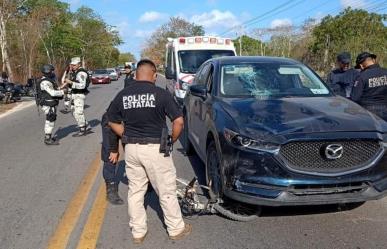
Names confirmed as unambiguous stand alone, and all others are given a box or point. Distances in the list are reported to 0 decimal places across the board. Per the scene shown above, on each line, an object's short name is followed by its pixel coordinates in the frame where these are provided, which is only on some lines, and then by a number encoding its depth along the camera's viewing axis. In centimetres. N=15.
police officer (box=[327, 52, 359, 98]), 793
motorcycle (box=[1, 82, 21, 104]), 2189
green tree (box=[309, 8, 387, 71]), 3043
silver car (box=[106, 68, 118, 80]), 4661
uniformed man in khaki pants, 429
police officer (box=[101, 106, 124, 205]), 579
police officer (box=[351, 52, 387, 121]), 652
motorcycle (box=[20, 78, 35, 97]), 2539
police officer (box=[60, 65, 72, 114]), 1066
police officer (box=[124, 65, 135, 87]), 956
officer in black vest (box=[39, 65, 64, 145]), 959
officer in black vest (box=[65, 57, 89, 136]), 1054
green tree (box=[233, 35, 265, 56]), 7266
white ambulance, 1407
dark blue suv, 446
